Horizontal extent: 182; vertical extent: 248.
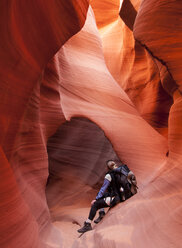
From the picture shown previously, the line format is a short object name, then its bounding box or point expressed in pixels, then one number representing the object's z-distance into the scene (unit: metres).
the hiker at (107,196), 3.95
